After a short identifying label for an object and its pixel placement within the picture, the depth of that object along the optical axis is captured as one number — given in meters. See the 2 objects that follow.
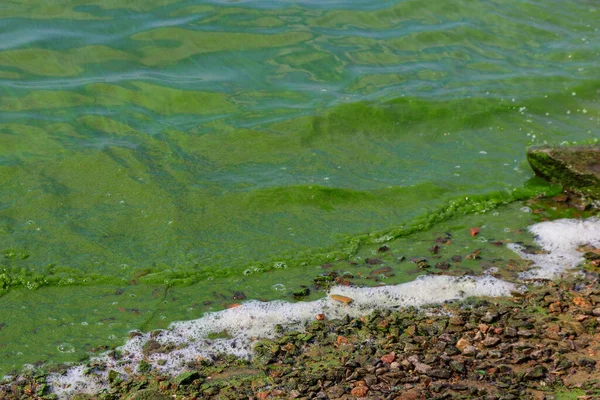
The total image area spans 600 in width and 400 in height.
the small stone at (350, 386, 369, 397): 8.57
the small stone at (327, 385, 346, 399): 8.57
